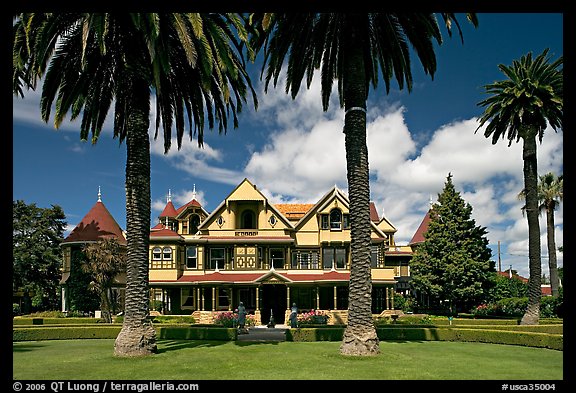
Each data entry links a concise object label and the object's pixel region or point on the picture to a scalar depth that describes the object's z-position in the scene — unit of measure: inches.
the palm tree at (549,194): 2053.4
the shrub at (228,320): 1332.4
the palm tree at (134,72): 647.8
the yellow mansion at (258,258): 1704.0
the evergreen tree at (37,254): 2030.0
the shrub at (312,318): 1333.7
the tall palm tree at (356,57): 717.3
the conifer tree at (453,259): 1692.9
